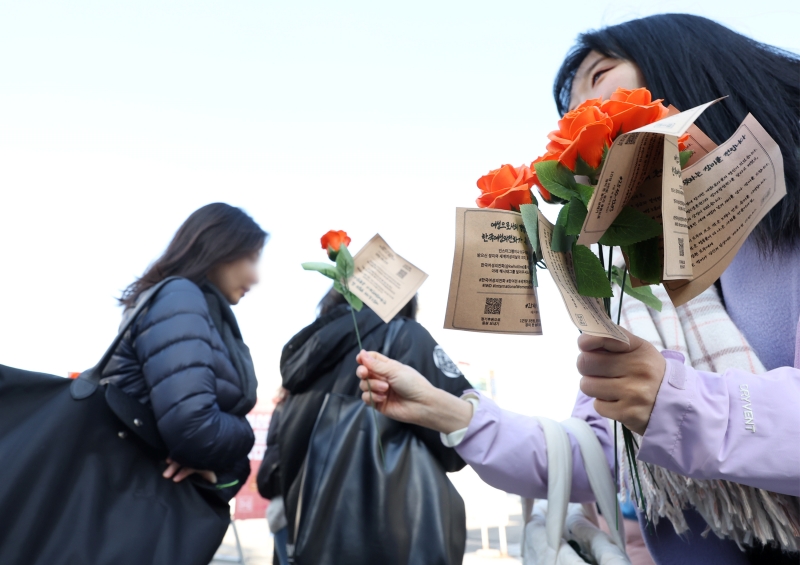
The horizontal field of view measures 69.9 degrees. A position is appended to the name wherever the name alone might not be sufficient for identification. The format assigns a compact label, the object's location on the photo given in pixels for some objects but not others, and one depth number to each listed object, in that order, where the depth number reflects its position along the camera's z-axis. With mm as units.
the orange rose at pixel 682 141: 707
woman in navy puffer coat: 1421
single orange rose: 1410
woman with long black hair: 744
